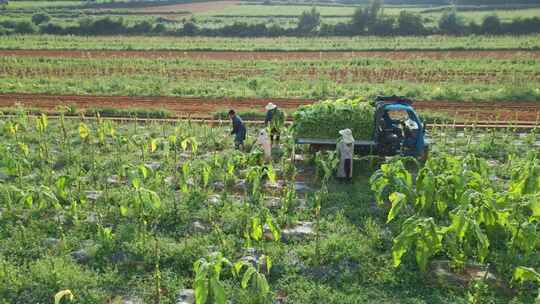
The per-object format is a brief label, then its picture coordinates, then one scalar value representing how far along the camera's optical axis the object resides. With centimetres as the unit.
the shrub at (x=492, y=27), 3800
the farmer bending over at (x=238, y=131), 1080
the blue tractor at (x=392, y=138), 985
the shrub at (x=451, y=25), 3853
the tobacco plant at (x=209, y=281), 512
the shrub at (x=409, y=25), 3825
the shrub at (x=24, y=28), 4144
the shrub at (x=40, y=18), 4609
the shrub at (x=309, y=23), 4006
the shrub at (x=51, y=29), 4145
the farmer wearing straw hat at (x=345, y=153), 927
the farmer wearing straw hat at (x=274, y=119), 1114
